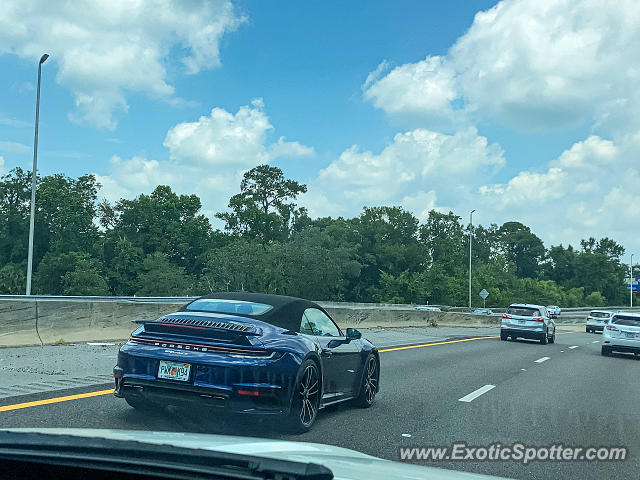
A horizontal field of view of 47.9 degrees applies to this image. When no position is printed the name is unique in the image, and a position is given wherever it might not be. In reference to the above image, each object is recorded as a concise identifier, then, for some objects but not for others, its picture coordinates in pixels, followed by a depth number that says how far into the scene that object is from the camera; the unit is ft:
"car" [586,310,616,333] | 158.71
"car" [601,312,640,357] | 72.95
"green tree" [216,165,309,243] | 319.27
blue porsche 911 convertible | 21.99
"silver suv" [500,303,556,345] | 89.51
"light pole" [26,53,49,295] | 92.98
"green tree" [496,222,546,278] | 508.94
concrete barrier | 43.09
